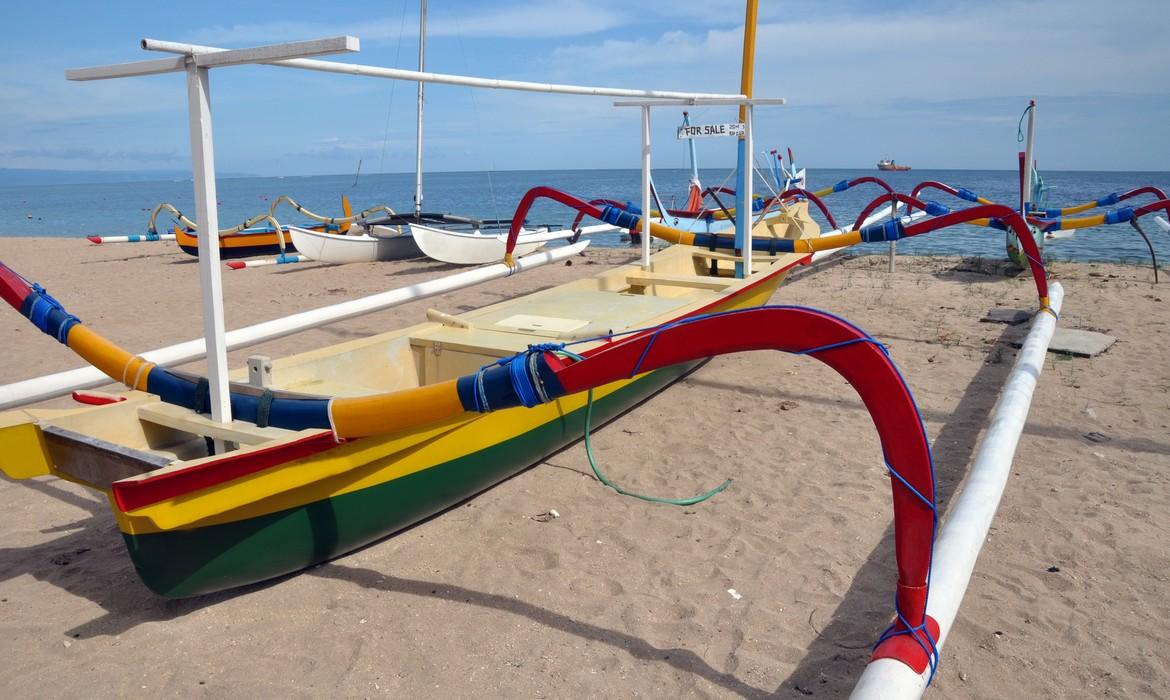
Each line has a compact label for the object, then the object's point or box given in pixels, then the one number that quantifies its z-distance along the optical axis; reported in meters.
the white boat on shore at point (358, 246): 11.91
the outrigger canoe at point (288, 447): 2.55
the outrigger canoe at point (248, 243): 13.15
